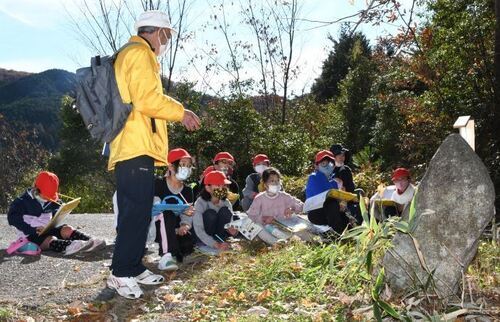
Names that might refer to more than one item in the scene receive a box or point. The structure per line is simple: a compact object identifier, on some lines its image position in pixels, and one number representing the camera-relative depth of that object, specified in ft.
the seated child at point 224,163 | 24.73
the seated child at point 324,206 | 21.75
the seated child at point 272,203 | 21.50
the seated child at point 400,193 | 22.84
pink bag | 19.19
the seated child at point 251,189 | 25.62
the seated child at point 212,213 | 19.16
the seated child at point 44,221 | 19.84
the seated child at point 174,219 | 17.02
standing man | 12.53
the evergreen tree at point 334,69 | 90.06
